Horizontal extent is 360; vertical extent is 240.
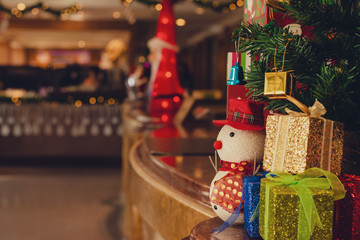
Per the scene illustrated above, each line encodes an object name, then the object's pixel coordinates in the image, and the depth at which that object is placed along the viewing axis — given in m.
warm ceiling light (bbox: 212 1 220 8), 5.28
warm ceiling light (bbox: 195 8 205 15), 8.44
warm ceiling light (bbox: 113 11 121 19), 8.78
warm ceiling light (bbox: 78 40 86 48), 14.98
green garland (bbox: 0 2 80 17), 6.06
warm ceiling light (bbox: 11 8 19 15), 6.37
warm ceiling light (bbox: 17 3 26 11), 7.26
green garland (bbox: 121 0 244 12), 4.87
